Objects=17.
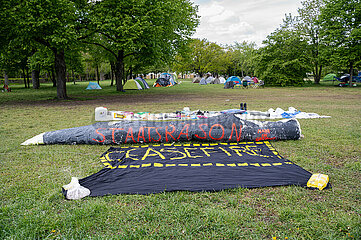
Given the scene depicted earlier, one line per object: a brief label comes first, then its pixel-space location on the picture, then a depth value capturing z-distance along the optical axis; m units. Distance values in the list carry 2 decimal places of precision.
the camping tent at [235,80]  25.65
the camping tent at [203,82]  35.96
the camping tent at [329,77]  37.49
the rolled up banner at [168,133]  4.38
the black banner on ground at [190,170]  2.74
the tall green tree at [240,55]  48.66
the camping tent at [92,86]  23.47
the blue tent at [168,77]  31.86
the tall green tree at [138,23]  12.14
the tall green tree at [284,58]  25.08
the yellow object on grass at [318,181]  2.67
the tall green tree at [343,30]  21.36
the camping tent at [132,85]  24.06
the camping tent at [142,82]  24.81
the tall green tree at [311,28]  25.86
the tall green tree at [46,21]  9.83
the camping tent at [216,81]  37.53
